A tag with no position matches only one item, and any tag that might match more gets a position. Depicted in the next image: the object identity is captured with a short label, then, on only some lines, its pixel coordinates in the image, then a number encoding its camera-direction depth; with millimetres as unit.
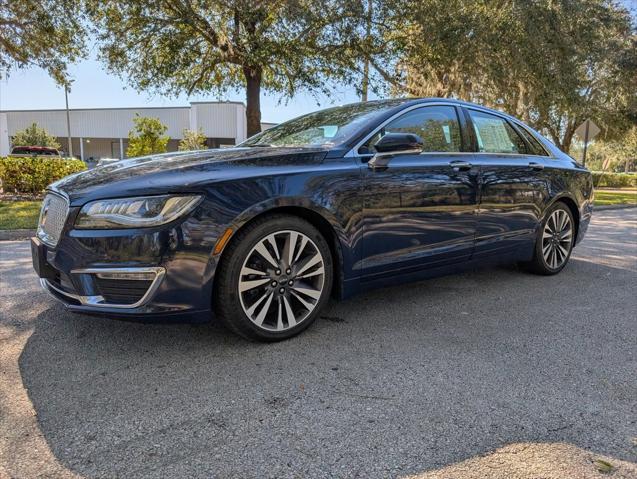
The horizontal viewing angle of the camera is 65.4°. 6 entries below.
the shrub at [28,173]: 12023
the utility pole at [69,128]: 41612
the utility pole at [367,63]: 12102
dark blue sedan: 2664
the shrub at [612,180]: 32594
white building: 42125
